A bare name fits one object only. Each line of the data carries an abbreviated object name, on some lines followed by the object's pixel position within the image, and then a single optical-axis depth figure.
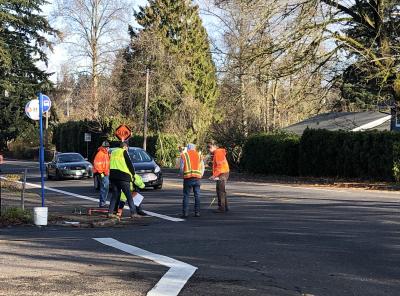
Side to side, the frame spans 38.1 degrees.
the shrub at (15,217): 13.16
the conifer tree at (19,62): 50.84
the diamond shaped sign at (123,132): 37.46
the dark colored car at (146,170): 21.72
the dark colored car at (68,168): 29.69
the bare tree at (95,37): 60.66
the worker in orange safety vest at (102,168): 16.44
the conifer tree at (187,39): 54.72
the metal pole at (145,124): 43.71
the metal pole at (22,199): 14.01
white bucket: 12.77
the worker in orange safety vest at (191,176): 14.24
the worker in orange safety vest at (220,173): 14.92
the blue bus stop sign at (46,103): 14.10
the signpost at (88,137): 54.22
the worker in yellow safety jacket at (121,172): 13.77
